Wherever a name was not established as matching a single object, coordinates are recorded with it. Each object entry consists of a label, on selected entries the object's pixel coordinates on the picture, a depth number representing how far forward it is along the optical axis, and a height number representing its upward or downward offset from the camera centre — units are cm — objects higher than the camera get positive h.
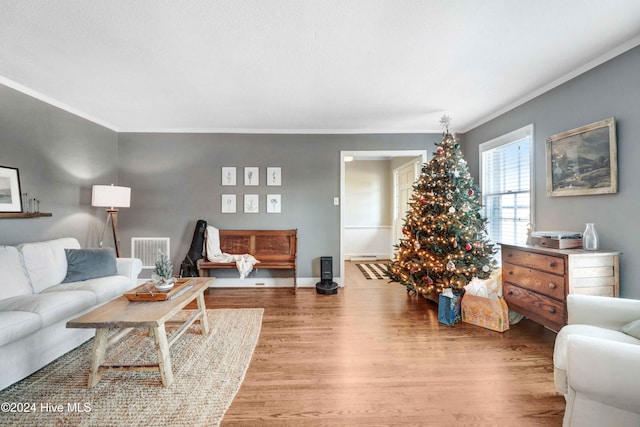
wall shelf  252 +4
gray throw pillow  264 -48
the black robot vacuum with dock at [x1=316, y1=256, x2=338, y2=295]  399 -83
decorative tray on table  204 -60
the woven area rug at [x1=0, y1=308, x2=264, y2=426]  153 -116
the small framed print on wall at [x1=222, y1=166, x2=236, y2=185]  425 +72
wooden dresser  204 -49
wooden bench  415 -40
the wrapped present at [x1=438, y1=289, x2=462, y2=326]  277 -97
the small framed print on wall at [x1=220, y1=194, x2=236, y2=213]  425 +26
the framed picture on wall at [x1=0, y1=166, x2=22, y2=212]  255 +29
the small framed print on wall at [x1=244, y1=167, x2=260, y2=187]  426 +70
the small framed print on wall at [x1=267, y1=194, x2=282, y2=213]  427 +26
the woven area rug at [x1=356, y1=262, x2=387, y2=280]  486 -106
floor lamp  333 +27
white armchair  110 -72
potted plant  221 -47
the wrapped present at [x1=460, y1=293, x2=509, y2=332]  261 -98
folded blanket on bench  373 -58
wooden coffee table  166 -67
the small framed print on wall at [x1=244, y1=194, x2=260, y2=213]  425 +26
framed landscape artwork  216 +53
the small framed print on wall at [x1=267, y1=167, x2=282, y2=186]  427 +70
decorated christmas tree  295 -16
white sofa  176 -64
